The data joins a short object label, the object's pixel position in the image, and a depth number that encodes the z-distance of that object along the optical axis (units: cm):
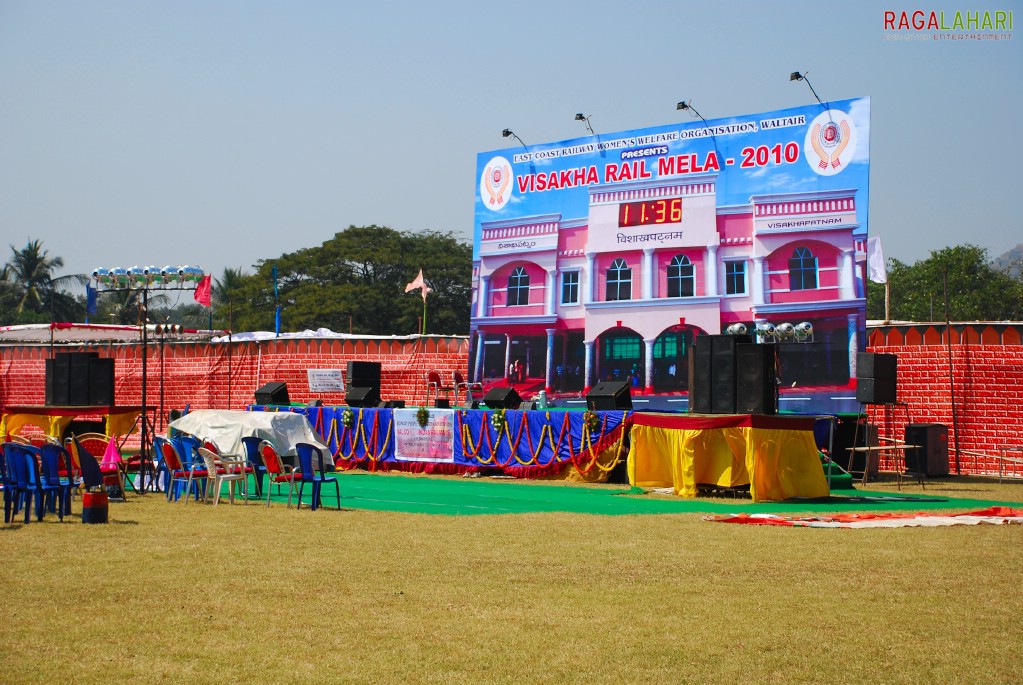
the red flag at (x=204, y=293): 3288
